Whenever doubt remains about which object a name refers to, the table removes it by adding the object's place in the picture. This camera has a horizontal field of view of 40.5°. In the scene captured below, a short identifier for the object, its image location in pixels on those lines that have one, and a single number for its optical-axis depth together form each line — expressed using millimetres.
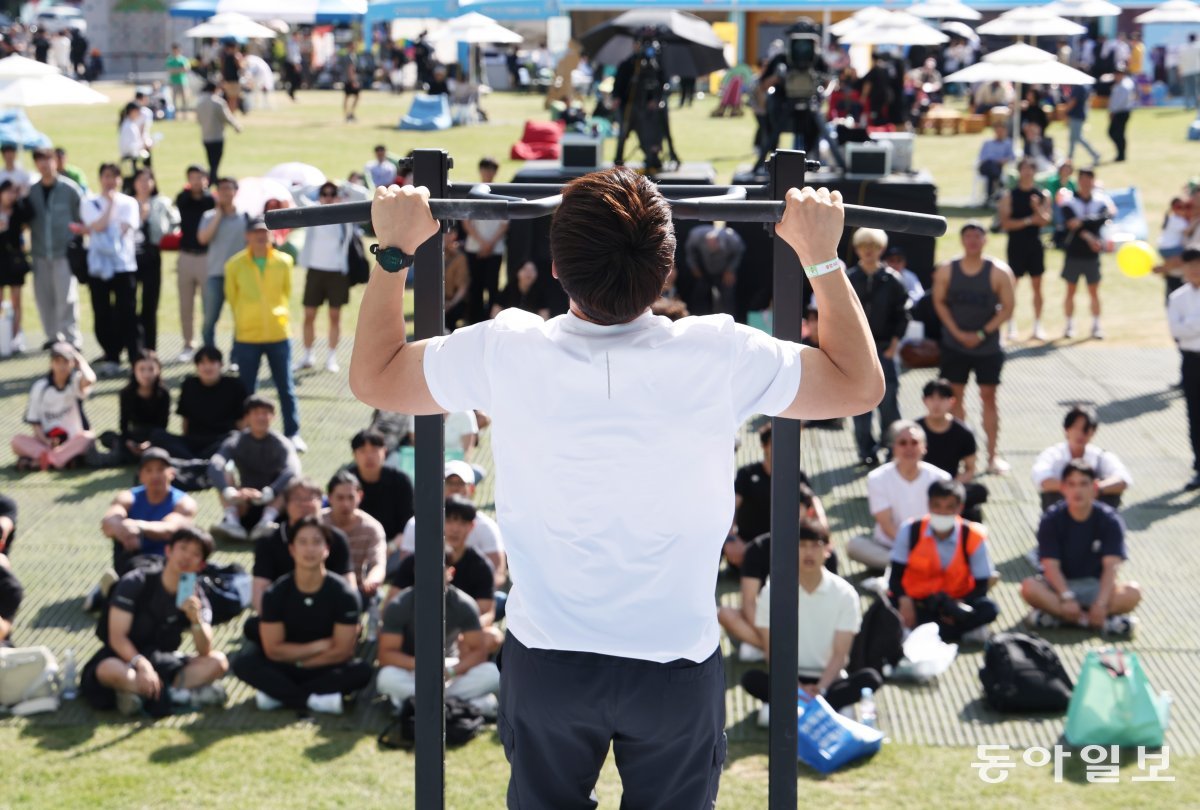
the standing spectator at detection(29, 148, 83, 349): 13281
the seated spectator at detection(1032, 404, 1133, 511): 9117
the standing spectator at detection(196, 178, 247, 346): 12617
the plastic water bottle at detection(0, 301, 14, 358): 14172
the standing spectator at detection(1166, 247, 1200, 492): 10406
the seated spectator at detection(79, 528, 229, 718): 7398
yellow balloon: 13031
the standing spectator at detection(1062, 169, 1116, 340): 14406
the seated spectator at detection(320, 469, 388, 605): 8328
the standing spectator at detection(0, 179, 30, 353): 13188
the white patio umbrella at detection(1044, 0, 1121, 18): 23500
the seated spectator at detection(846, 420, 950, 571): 9000
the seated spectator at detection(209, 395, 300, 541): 9828
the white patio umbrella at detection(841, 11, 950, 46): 22750
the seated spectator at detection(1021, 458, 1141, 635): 8305
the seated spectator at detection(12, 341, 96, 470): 11133
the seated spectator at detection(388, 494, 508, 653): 7785
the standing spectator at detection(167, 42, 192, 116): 34281
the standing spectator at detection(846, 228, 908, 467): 10781
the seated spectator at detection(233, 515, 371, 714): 7496
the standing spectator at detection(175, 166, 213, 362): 13234
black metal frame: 3070
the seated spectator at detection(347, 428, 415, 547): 9031
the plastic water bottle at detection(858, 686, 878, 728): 7270
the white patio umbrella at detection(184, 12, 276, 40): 23422
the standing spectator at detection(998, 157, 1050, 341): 14078
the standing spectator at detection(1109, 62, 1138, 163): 25812
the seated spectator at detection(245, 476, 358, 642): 7914
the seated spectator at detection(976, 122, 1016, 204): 21078
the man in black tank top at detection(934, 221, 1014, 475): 10805
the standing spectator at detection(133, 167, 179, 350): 13508
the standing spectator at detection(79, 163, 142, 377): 12914
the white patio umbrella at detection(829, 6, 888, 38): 24266
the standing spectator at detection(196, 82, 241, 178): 21844
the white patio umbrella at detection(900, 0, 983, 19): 25594
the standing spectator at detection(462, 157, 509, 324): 14219
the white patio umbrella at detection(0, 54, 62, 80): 14820
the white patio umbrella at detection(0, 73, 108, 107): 14375
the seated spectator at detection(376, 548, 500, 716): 7449
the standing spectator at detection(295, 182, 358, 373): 13078
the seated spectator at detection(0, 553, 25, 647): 8148
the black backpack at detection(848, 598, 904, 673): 7734
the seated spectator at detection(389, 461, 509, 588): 8109
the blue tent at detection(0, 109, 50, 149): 23516
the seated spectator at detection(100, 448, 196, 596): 8578
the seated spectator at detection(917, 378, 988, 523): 9797
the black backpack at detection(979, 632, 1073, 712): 7371
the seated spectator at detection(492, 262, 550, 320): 13328
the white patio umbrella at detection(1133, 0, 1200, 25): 26781
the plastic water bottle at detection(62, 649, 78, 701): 7535
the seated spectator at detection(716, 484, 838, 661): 7789
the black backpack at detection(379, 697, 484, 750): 7145
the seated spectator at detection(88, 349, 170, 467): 11195
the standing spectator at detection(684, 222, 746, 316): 13524
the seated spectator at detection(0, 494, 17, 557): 8586
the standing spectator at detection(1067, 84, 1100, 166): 25703
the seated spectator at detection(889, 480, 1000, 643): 8148
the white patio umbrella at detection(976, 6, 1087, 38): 20828
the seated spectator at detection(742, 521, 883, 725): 7352
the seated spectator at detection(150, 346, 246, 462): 10883
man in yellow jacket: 11203
